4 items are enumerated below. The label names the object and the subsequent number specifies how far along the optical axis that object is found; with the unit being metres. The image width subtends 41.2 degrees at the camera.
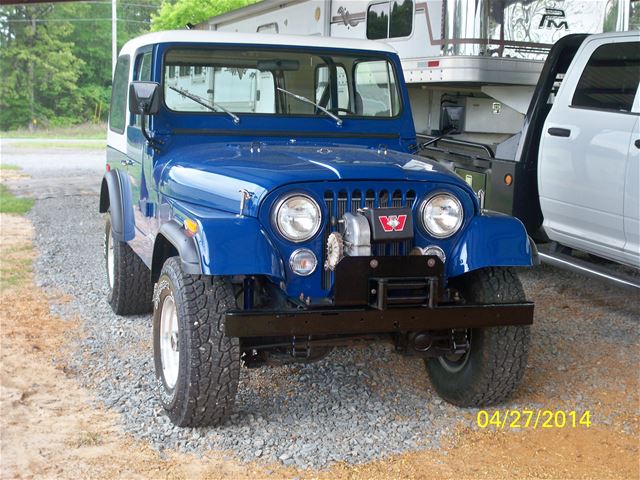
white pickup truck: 5.78
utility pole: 30.42
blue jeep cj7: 3.83
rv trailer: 8.05
